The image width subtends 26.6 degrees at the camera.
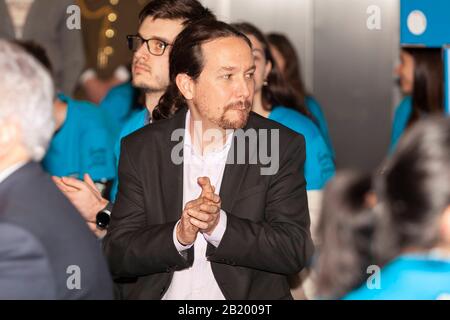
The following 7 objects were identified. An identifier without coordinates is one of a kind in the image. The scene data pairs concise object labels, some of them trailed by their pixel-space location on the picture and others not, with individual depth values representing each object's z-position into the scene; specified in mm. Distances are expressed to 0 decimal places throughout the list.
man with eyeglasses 3887
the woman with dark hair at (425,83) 4777
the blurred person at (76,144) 4555
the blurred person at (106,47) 6508
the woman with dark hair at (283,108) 4121
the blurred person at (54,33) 6262
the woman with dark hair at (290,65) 5824
